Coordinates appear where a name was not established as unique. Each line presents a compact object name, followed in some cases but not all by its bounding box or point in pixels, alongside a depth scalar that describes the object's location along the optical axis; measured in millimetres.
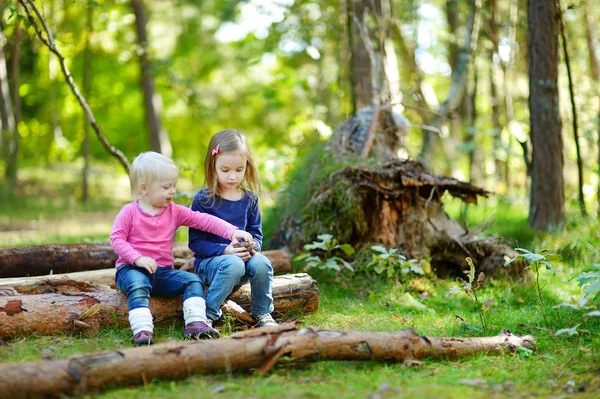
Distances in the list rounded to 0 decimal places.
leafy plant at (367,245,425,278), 5859
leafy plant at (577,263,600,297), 3795
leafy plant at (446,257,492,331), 4430
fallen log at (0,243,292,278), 5570
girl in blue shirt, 4676
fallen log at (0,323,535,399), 3193
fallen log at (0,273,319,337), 4332
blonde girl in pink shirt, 4430
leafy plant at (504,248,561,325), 4344
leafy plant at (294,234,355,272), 5906
